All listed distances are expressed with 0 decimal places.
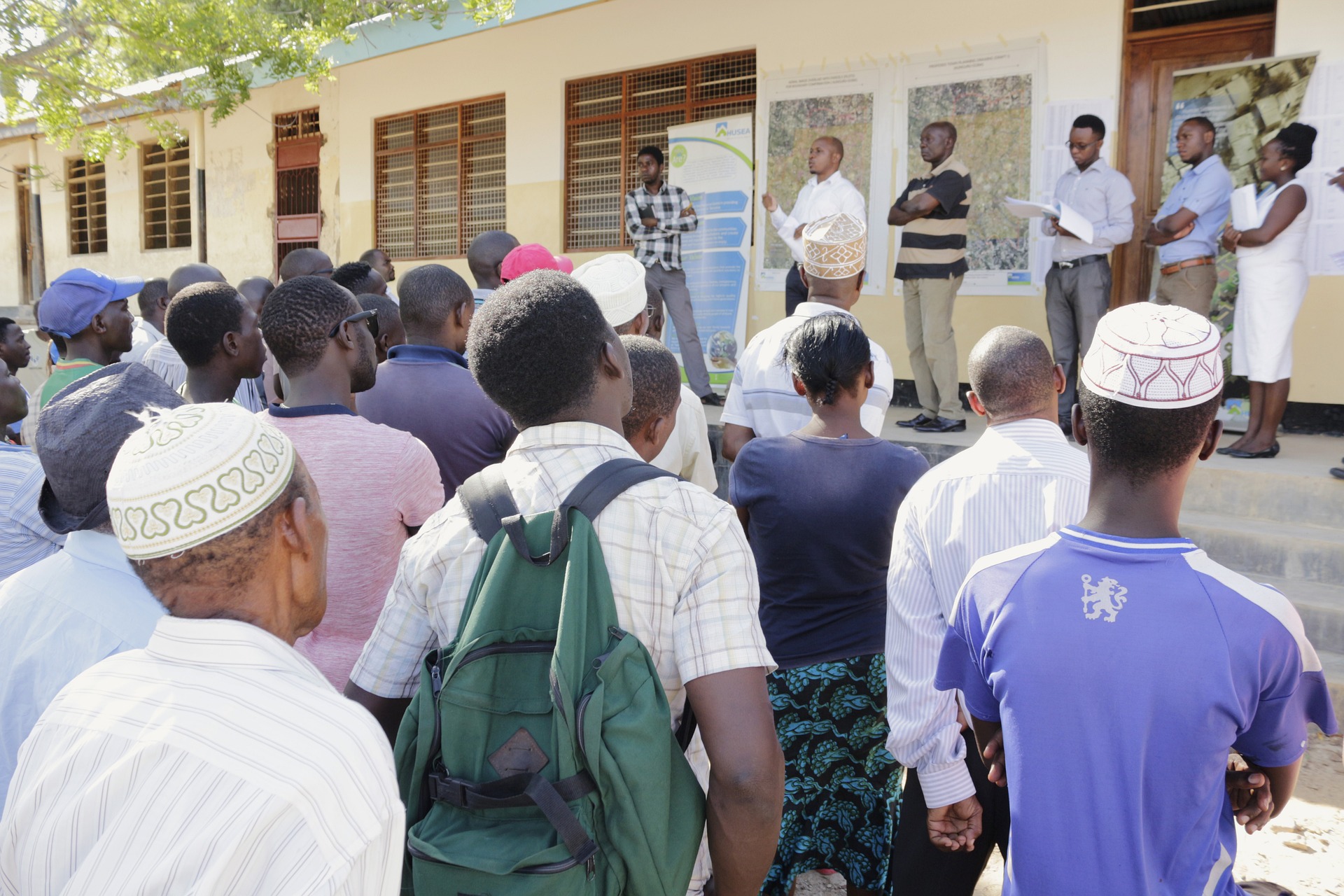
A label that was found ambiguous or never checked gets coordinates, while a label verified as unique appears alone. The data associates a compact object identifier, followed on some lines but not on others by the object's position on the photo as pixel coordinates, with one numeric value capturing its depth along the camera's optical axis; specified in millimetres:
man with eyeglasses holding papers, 6156
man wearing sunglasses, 2346
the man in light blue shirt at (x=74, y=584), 1557
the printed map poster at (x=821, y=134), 7809
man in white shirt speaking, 7078
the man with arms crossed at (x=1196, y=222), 5801
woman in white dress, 5363
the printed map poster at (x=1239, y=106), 6027
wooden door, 6594
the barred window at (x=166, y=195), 14852
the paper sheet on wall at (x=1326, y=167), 5871
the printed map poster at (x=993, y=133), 7043
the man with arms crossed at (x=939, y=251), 6512
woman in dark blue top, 2535
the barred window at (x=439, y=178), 10945
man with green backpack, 1356
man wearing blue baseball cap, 3752
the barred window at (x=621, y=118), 8867
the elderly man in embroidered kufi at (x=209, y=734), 1015
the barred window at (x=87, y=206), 16203
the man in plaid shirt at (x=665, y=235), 8023
